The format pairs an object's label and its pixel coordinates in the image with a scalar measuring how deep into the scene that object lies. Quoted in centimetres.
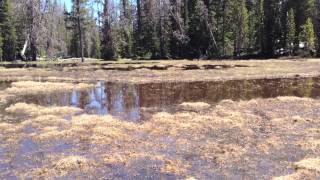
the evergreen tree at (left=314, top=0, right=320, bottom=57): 5339
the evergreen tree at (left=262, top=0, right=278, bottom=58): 5601
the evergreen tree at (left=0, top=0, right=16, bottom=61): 5969
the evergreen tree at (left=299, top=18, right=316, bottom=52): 5000
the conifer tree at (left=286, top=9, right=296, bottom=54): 5216
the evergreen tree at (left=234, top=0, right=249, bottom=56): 5437
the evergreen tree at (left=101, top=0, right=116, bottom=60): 5470
